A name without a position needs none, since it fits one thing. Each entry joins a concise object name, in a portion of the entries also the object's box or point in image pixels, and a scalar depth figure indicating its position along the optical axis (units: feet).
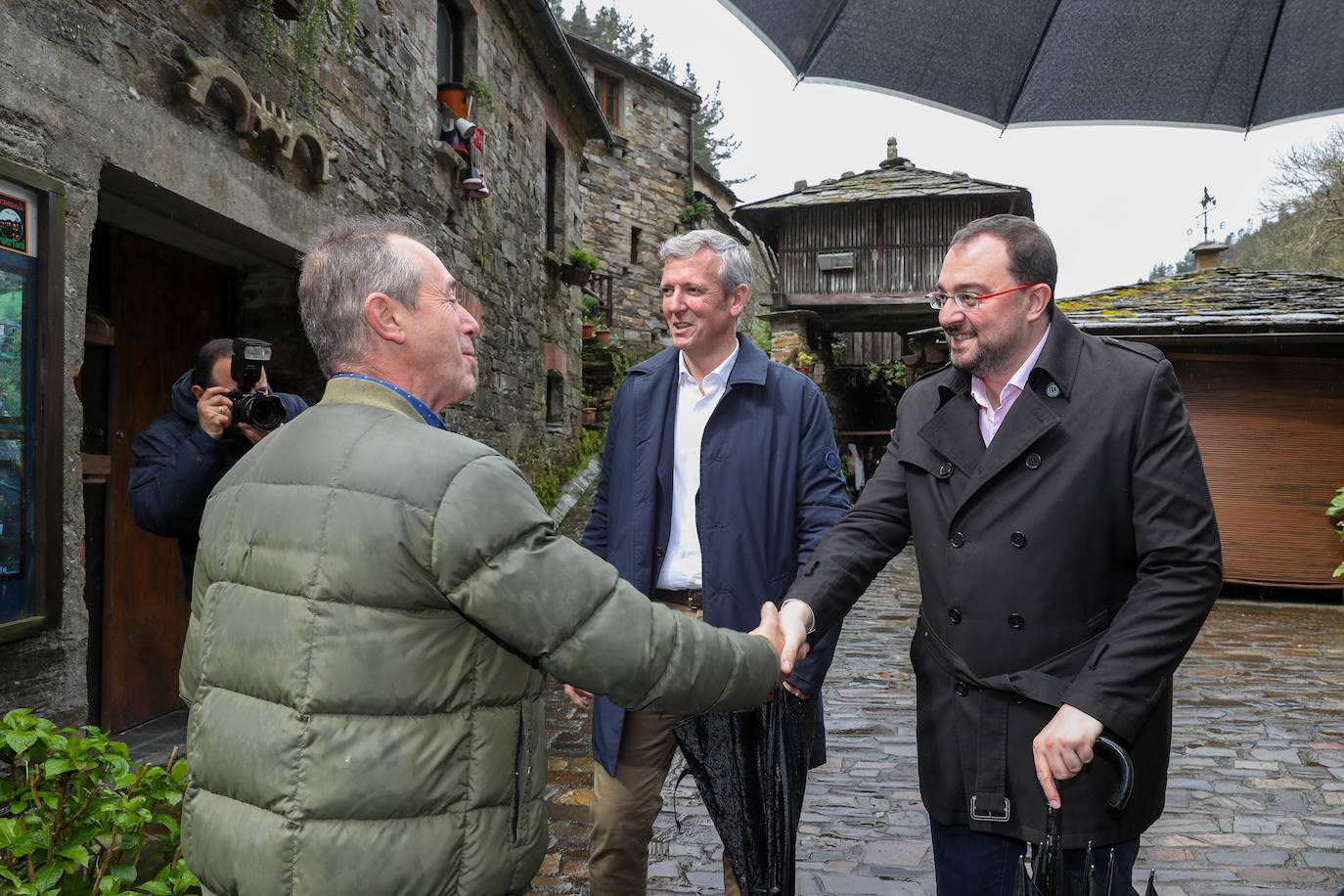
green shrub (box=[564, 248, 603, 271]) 41.60
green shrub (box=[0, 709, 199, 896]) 7.71
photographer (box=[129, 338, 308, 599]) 9.96
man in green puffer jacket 5.04
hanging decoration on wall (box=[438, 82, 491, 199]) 25.50
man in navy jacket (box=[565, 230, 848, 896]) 8.83
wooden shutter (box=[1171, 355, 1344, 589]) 30.89
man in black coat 6.26
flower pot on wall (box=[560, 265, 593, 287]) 40.81
